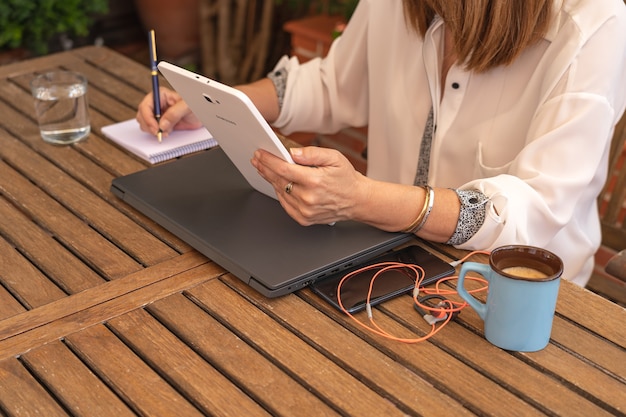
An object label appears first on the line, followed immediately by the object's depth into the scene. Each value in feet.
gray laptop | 4.09
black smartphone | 3.98
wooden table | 3.34
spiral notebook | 5.38
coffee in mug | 3.72
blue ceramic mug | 3.54
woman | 4.38
